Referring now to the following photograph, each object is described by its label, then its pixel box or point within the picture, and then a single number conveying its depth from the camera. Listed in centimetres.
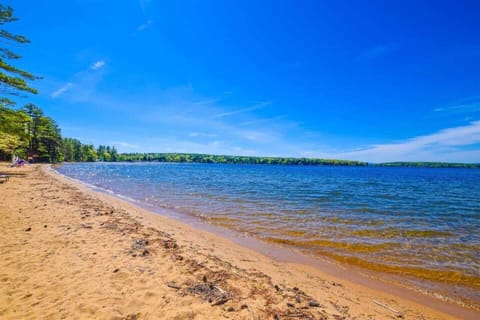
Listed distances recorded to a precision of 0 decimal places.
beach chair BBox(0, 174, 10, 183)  2016
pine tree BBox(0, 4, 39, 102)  1752
